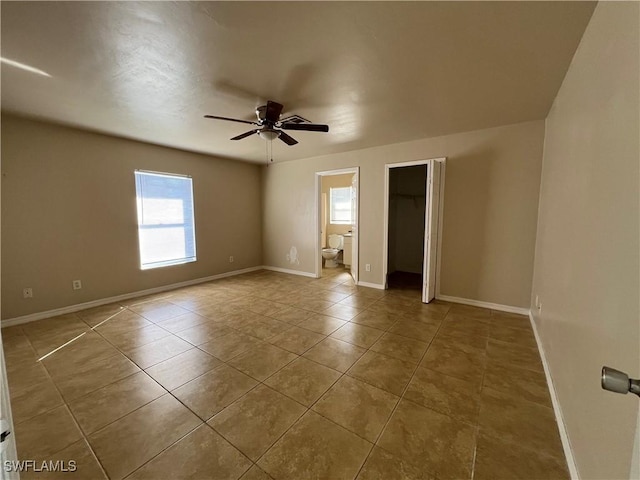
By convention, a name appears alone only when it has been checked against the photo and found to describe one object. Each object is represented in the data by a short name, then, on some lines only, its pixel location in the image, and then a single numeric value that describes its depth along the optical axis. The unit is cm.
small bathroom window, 680
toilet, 631
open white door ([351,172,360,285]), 452
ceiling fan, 247
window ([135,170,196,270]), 413
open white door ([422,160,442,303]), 349
